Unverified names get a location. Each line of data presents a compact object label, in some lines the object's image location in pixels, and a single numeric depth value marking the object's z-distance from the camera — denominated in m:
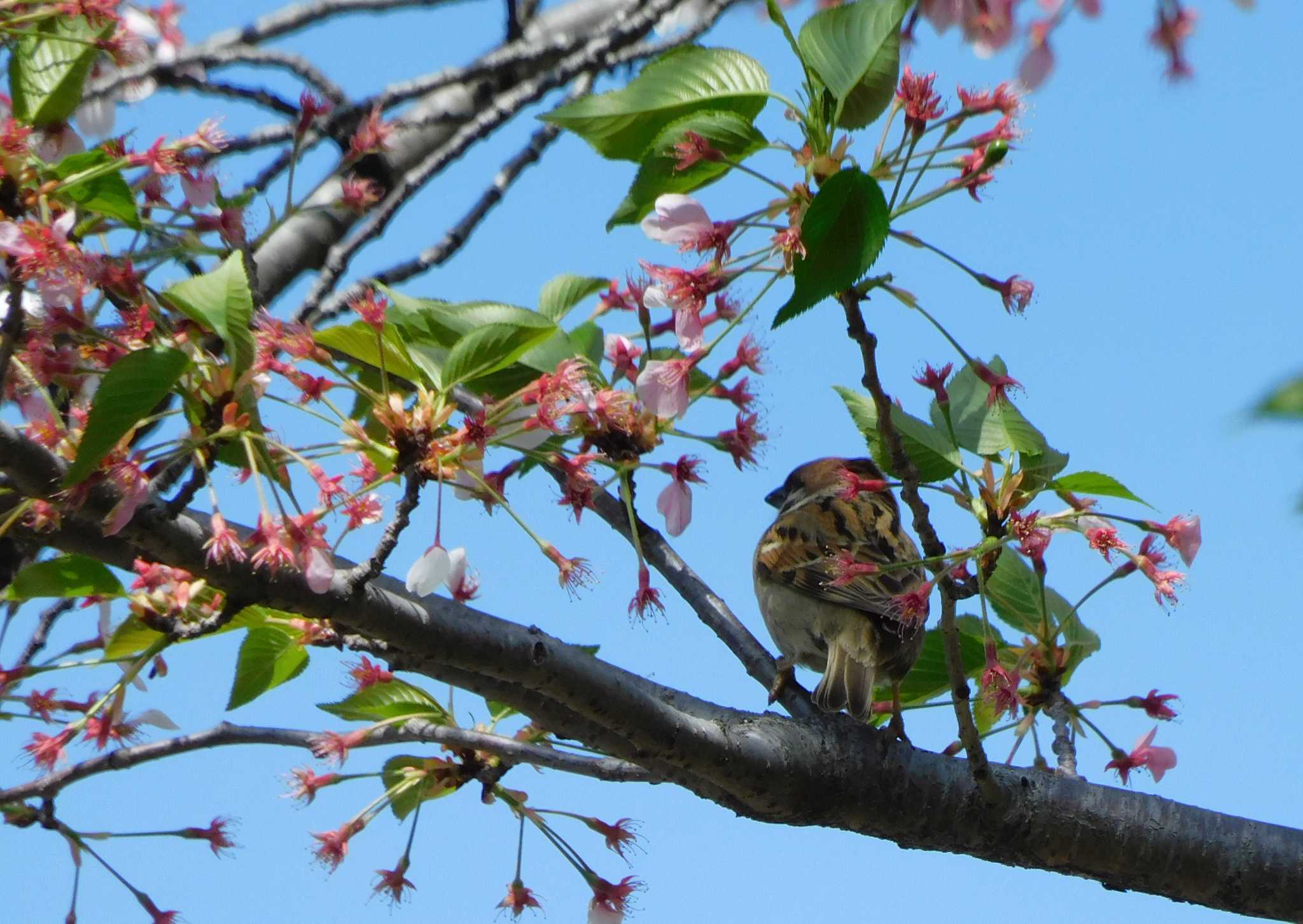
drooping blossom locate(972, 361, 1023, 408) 5.83
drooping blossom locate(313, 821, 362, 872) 7.34
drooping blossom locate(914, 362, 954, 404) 5.89
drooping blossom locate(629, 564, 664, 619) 6.43
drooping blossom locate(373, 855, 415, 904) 7.66
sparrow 7.73
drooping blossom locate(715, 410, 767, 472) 6.78
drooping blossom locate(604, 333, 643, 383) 6.90
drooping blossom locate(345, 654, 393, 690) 6.86
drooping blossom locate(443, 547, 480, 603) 5.93
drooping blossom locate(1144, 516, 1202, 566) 6.27
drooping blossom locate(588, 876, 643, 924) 7.30
